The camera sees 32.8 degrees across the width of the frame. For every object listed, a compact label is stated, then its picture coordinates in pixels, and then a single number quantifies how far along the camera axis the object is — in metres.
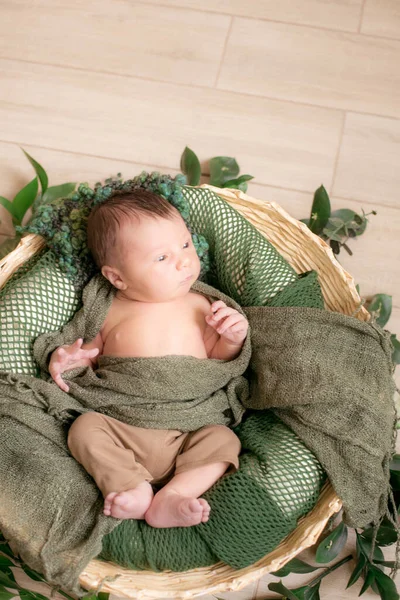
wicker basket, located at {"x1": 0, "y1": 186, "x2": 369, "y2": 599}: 1.06
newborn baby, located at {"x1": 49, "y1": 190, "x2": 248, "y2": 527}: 1.11
